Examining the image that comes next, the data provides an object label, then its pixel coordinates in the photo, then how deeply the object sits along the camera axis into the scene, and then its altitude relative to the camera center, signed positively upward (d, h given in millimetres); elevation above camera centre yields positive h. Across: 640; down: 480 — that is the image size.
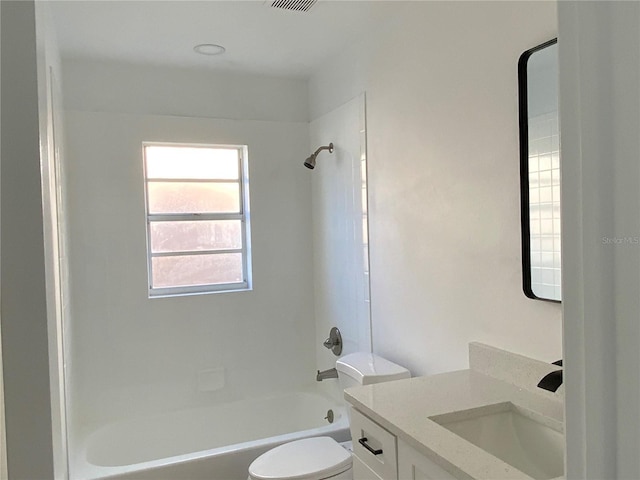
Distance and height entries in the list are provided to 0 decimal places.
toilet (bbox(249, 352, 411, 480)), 2047 -969
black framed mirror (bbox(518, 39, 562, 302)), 1522 +159
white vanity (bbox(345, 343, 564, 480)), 1217 -538
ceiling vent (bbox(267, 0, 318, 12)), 2227 +1009
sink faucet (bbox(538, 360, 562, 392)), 1379 -434
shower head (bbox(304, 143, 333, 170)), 3062 +436
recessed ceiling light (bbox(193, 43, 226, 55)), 2759 +1023
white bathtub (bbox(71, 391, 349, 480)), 2346 -1151
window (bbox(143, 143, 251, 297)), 3234 +100
